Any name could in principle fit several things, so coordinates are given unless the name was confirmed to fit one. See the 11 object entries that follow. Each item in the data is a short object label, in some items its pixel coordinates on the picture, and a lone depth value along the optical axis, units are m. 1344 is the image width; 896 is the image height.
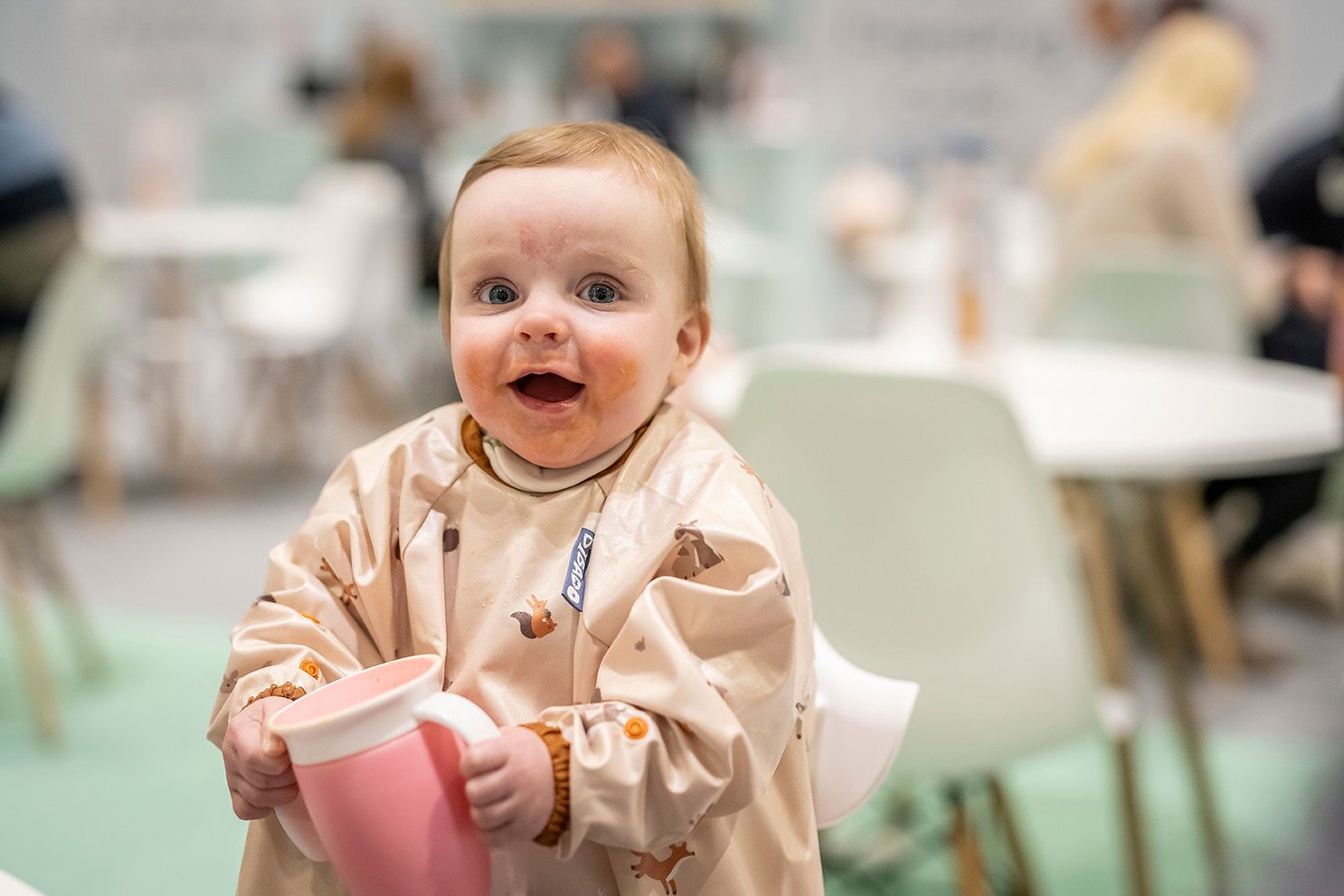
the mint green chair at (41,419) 2.07
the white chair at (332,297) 3.95
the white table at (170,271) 3.58
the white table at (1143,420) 1.44
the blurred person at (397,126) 4.38
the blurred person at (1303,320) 2.84
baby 0.56
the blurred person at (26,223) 2.29
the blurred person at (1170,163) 2.48
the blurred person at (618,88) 4.78
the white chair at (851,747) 0.71
